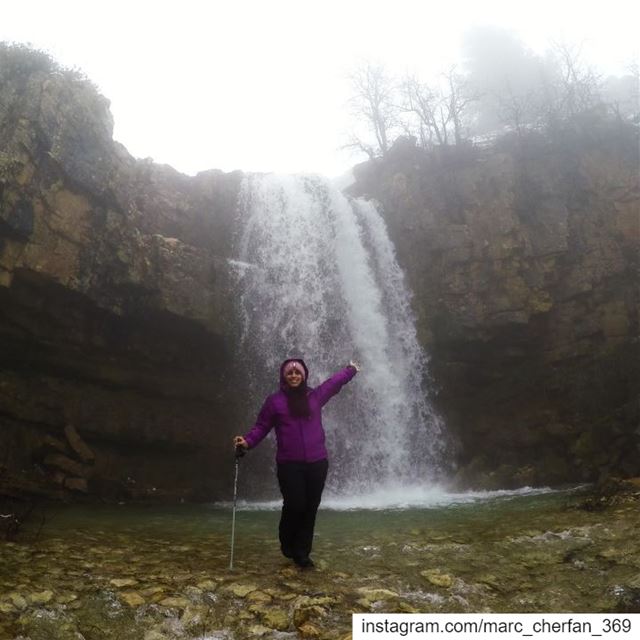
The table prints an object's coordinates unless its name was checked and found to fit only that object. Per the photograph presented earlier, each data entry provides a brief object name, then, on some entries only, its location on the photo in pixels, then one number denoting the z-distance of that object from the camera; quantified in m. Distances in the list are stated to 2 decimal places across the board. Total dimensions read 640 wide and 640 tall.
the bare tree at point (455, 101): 22.72
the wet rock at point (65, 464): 13.63
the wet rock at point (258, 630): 3.79
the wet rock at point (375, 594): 4.41
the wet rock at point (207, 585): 4.58
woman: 5.35
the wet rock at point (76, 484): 13.30
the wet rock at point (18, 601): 3.99
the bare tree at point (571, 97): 22.03
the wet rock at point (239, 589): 4.46
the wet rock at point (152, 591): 4.41
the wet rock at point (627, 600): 4.02
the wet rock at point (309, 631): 3.72
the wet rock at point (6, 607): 3.89
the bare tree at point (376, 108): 28.36
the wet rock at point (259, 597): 4.32
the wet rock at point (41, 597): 4.12
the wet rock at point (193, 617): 3.90
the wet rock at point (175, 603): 4.17
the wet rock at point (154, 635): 3.71
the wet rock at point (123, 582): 4.61
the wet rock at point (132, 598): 4.23
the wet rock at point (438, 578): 4.80
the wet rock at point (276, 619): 3.89
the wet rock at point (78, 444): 14.20
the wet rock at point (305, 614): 3.91
